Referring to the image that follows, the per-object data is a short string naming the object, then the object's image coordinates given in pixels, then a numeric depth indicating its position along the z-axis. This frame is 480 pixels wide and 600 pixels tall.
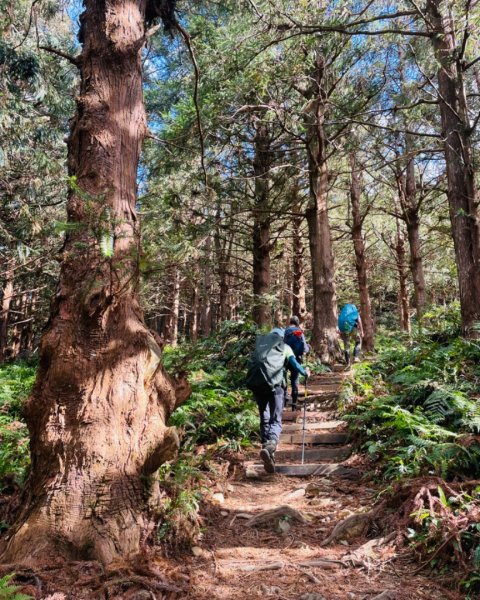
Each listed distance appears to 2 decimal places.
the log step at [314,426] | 7.17
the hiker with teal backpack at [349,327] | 10.80
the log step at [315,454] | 6.09
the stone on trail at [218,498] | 4.71
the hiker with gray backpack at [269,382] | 5.75
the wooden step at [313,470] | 5.42
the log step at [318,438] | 6.64
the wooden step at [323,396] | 8.16
